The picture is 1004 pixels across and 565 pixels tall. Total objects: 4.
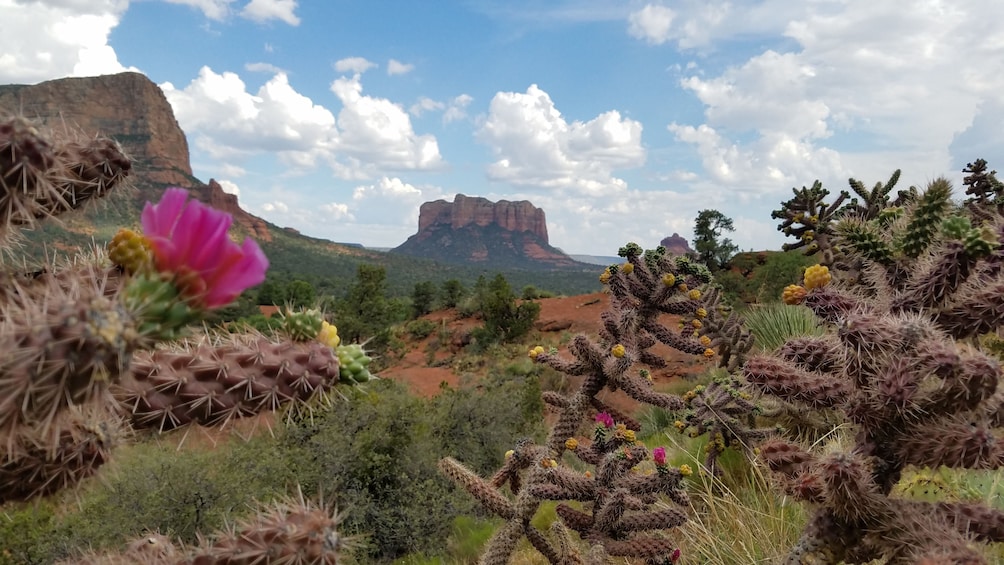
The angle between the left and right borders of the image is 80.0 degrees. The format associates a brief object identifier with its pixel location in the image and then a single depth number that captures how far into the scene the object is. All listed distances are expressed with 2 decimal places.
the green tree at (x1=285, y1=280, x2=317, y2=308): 29.25
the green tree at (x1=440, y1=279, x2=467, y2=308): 37.62
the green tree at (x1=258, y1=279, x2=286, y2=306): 28.96
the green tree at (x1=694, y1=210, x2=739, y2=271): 18.97
